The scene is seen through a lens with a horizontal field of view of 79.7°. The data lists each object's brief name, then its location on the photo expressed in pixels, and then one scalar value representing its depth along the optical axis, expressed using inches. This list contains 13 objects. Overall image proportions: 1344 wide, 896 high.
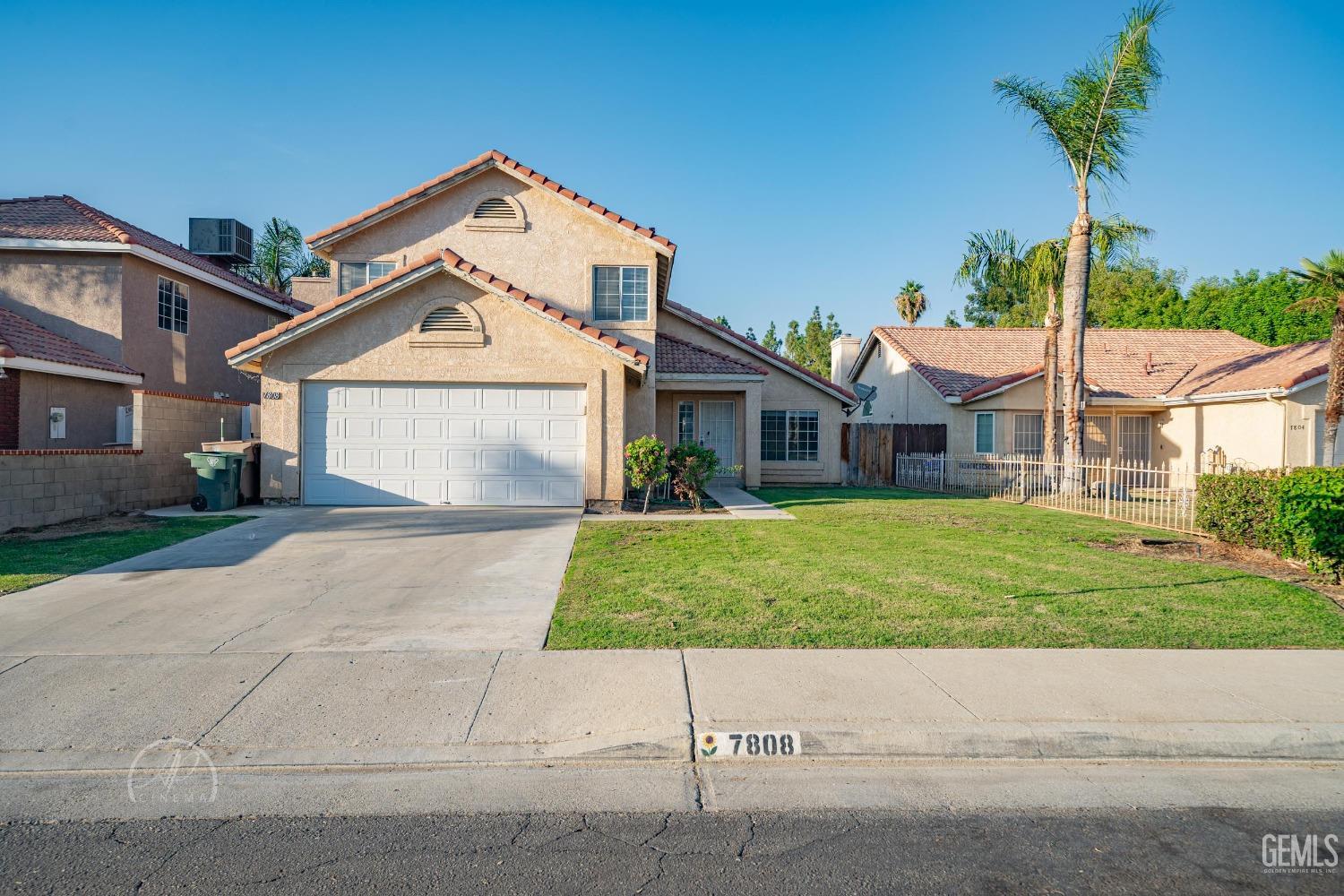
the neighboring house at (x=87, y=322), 628.7
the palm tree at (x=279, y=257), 1505.9
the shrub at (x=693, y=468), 617.6
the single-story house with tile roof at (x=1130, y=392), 823.1
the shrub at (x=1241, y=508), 413.4
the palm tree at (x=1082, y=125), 716.0
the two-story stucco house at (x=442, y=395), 592.4
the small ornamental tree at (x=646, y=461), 585.6
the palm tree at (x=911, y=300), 1897.1
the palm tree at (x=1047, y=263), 778.2
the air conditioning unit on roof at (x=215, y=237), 984.9
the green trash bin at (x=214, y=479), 571.2
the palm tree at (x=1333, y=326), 704.4
